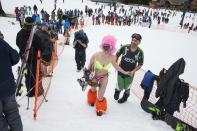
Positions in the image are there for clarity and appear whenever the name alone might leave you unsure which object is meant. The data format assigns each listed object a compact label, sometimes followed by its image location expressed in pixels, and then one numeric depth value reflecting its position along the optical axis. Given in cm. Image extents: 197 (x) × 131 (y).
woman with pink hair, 457
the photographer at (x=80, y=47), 800
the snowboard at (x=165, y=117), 461
